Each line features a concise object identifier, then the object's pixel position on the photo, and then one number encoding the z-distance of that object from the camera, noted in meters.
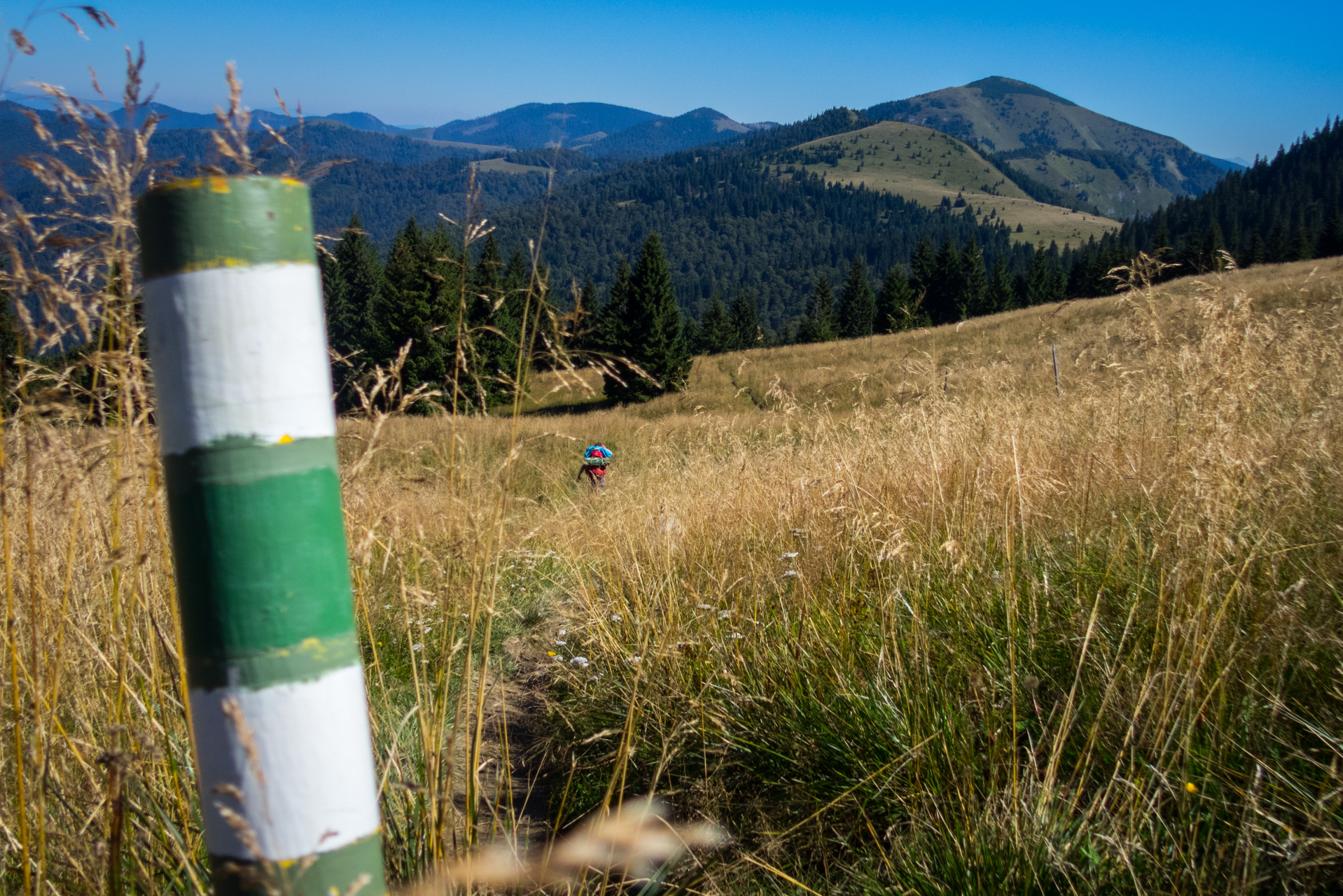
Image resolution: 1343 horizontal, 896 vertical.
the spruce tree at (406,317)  29.12
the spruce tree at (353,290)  47.09
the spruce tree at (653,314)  36.25
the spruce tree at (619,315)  37.06
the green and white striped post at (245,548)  0.67
